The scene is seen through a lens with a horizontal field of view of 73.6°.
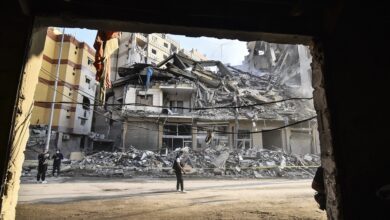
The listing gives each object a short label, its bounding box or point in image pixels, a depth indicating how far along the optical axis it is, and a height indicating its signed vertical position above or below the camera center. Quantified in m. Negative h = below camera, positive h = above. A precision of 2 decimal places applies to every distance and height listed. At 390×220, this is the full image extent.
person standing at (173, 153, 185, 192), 11.46 -0.63
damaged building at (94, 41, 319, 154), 27.67 +5.15
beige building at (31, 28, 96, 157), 30.53 +7.41
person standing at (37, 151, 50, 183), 13.74 -0.58
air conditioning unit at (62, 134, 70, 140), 30.98 +1.96
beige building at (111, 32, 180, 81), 43.19 +18.15
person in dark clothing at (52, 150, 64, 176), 16.81 -0.42
